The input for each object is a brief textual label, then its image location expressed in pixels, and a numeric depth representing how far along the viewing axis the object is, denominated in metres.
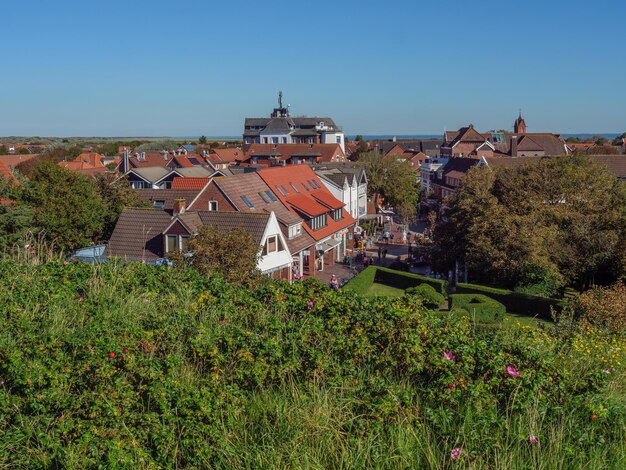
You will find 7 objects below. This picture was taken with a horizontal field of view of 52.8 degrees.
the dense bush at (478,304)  26.92
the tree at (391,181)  74.00
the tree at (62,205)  30.66
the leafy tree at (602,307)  18.43
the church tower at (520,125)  149.50
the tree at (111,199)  37.31
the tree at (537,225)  33.06
